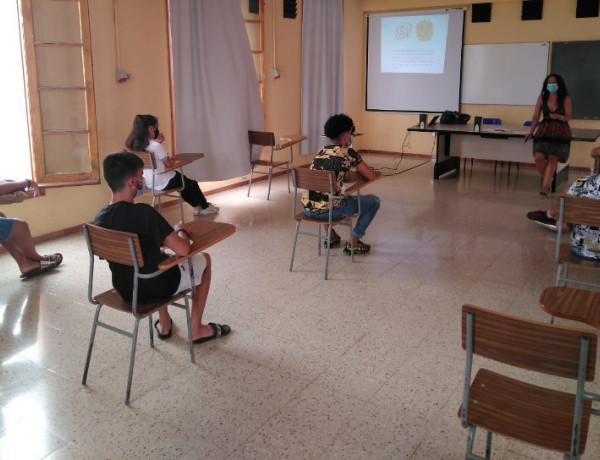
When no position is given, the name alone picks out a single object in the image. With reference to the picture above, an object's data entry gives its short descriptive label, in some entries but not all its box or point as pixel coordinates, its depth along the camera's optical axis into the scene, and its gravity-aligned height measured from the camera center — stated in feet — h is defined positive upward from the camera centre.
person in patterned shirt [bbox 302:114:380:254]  13.93 -1.63
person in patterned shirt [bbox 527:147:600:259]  10.66 -2.39
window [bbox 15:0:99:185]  15.80 +0.09
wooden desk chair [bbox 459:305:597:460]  5.39 -3.03
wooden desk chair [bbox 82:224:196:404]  8.22 -2.43
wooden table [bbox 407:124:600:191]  23.50 -1.93
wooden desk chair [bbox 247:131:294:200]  21.47 -1.70
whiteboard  27.07 +1.13
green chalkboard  25.75 +1.14
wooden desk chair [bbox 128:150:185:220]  16.25 -2.15
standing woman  20.74 -1.17
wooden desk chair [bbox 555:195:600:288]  9.70 -1.97
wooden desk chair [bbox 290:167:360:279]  13.10 -1.91
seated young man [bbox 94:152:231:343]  8.48 -1.90
